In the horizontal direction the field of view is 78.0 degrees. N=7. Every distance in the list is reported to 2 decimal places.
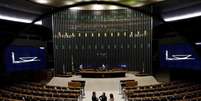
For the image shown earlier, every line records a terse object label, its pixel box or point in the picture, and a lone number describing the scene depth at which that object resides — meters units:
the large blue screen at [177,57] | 10.38
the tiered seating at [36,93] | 6.73
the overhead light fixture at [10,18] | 10.38
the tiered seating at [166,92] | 6.44
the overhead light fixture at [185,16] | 10.68
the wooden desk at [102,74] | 12.69
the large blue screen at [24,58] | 10.12
